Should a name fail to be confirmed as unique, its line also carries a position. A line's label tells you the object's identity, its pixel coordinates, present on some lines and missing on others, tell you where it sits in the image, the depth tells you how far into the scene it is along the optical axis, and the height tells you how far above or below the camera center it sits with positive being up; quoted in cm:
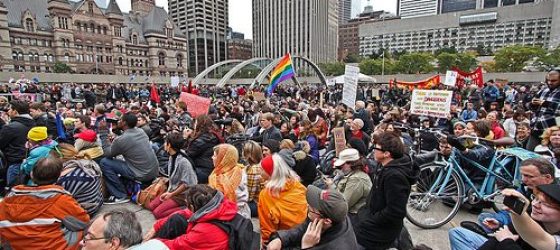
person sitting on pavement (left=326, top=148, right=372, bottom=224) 368 -112
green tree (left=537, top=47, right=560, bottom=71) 5069 +359
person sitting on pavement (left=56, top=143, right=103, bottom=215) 447 -134
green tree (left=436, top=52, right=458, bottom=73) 6150 +407
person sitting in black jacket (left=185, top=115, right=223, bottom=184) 555 -119
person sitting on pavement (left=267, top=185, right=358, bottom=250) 241 -106
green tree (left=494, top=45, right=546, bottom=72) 5344 +424
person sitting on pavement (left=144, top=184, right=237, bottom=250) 259 -110
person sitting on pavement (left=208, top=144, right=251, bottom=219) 405 -118
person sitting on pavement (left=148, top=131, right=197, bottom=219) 455 -138
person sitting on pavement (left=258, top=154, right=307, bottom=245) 339 -124
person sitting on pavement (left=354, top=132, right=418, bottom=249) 303 -108
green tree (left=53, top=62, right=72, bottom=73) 6557 +244
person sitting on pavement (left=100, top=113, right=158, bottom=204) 543 -132
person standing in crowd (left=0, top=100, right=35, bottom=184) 575 -109
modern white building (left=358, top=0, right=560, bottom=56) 9719 +1721
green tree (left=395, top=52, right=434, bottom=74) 6281 +357
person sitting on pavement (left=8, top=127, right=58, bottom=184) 461 -97
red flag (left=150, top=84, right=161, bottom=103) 1511 -70
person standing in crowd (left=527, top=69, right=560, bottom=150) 524 -40
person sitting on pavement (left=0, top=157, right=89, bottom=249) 327 -138
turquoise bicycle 462 -150
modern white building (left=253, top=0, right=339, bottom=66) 13462 +2242
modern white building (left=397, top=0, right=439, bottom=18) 18388 +4213
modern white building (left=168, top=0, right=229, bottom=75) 13150 +2179
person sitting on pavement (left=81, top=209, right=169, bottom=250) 226 -106
